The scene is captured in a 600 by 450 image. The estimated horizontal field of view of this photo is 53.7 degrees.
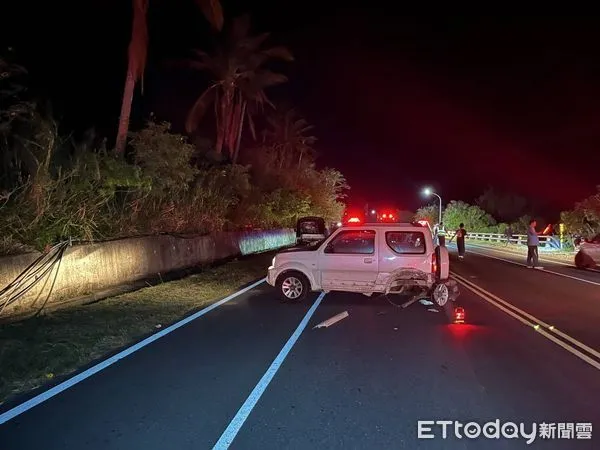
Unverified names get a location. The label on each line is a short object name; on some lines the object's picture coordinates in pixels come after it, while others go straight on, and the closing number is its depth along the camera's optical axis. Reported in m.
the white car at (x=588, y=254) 23.69
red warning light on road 10.85
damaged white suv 12.23
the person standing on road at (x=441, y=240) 13.72
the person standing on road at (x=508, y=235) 44.64
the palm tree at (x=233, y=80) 37.72
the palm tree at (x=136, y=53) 21.92
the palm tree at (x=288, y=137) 61.16
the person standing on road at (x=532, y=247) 23.59
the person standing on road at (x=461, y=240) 28.44
